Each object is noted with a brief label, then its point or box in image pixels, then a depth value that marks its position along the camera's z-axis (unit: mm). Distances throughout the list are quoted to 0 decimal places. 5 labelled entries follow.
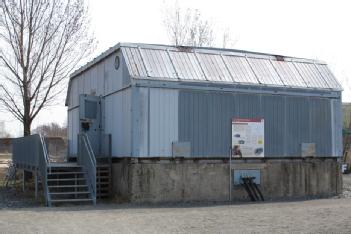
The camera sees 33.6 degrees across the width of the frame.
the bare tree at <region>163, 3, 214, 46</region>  42409
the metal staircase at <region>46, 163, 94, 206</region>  19016
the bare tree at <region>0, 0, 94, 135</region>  29766
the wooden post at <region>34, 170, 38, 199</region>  21481
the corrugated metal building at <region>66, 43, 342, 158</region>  19922
